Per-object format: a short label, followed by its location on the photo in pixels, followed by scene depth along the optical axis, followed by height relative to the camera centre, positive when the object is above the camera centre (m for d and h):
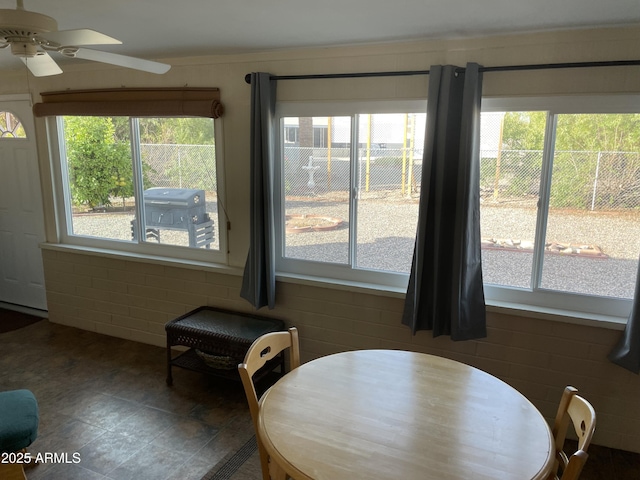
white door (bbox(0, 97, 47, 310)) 4.32 -0.47
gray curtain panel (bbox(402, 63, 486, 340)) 2.66 -0.31
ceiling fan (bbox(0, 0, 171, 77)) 1.54 +0.43
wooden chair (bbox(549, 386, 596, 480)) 1.39 -0.89
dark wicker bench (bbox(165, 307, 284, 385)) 3.13 -1.17
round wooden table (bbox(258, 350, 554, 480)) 1.47 -0.91
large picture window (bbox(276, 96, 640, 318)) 2.62 -0.19
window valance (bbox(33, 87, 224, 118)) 3.37 +0.45
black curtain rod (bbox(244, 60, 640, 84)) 2.42 +0.52
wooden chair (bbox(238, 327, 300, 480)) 1.85 -0.85
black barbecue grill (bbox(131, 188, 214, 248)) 3.71 -0.40
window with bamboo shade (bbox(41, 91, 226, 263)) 3.62 -0.13
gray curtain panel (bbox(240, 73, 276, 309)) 3.13 -0.24
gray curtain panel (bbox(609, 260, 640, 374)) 2.46 -0.93
